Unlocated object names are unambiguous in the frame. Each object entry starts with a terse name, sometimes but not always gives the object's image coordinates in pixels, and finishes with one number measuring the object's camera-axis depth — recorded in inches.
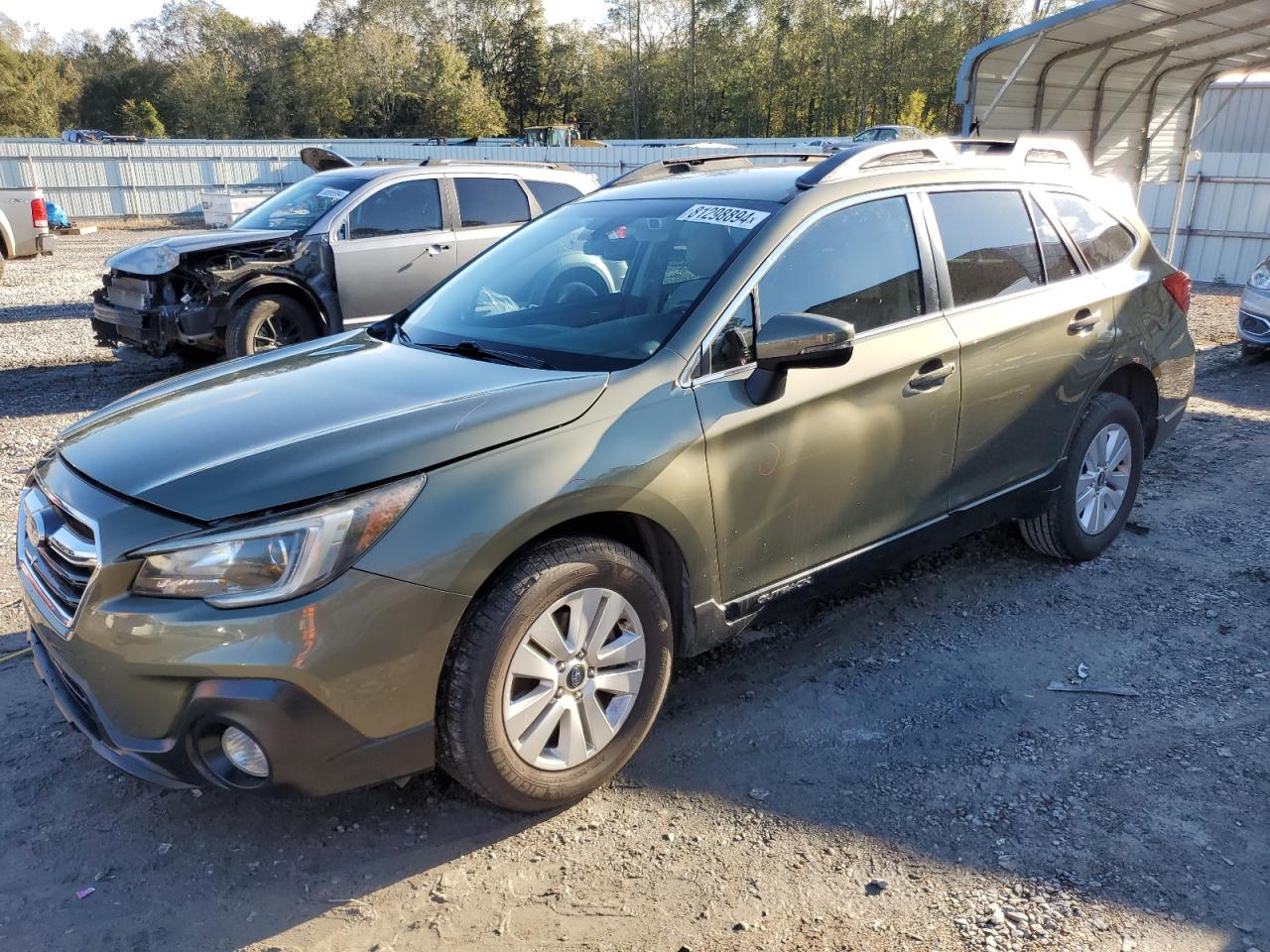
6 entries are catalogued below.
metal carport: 414.0
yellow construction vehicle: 1430.9
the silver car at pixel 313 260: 307.4
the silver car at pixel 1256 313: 361.1
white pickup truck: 545.0
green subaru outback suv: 92.3
